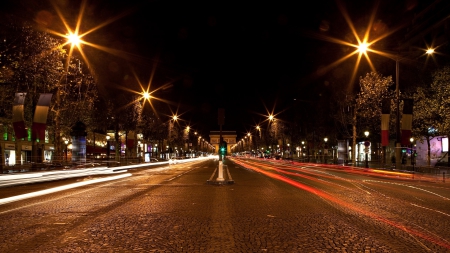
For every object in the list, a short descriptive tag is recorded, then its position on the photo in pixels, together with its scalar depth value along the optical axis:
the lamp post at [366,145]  36.78
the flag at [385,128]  32.78
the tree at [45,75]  21.33
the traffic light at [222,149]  21.68
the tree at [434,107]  29.95
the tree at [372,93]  37.72
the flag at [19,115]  25.41
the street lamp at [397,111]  30.36
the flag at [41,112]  26.72
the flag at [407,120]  29.20
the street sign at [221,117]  20.83
